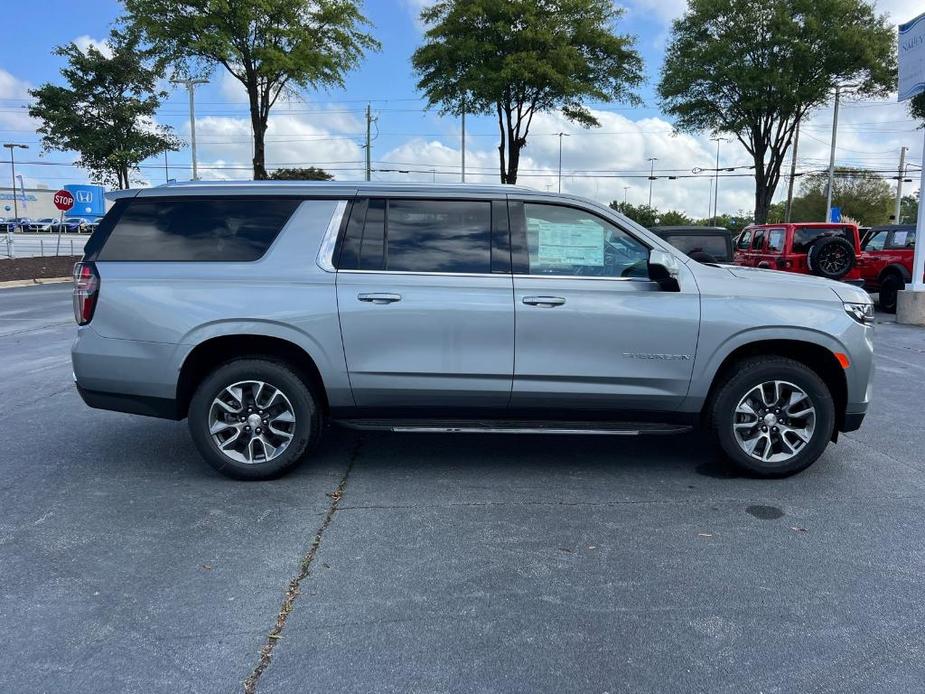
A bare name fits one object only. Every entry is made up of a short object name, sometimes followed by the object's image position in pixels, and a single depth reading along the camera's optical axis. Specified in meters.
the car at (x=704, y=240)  14.91
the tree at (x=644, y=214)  79.45
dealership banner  13.80
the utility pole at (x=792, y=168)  41.77
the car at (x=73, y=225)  64.31
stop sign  24.86
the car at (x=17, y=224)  66.00
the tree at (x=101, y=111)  25.98
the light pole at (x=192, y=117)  35.65
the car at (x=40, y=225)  68.25
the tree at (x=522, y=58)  21.88
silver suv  4.54
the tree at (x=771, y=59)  23.56
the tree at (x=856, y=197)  66.81
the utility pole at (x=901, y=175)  59.71
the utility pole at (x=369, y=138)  51.87
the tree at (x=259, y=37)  19.95
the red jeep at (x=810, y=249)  14.55
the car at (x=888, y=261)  15.45
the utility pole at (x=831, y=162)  36.09
